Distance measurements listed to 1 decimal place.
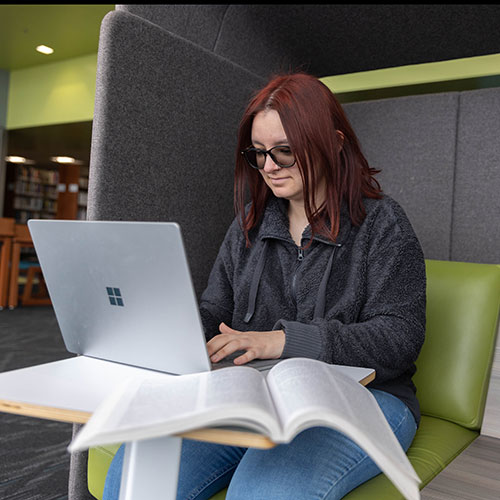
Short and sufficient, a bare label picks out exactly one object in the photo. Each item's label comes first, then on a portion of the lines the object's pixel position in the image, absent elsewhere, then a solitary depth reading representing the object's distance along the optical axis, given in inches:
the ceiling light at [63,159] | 347.3
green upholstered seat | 45.7
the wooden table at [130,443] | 18.7
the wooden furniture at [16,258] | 204.4
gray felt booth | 48.5
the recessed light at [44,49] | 220.8
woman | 30.9
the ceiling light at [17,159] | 363.3
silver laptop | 24.3
